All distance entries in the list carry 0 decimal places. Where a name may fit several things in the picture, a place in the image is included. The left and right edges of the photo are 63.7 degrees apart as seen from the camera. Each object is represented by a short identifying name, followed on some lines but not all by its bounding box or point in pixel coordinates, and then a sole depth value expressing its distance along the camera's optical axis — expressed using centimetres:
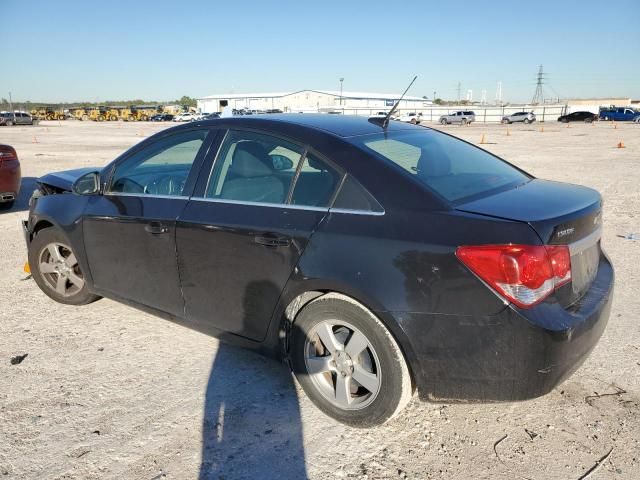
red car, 783
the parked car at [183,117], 6961
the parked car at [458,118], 5822
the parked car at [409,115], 6411
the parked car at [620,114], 5422
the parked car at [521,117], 5622
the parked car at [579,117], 5502
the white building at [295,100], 9181
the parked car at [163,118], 7543
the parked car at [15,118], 5238
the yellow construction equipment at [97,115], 7731
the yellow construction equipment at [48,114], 7914
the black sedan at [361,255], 229
